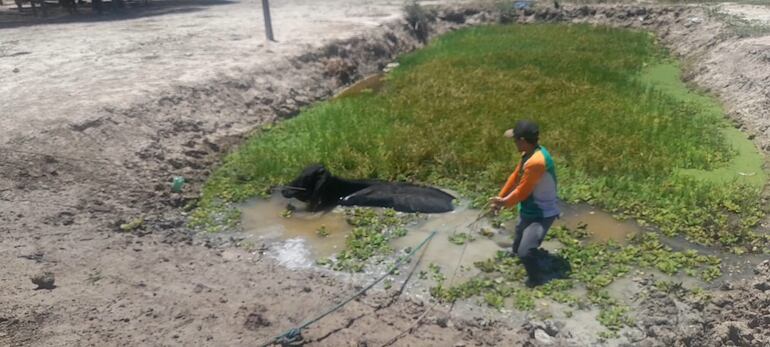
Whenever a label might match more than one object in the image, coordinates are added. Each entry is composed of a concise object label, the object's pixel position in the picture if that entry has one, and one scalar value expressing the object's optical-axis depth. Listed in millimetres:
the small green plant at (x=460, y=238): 6445
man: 5324
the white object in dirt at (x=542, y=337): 4793
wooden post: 14166
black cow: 7164
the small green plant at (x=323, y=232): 6750
